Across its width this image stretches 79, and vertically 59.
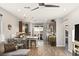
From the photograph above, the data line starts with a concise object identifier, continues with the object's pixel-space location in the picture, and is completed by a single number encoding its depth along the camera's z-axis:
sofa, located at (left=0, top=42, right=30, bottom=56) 1.44
